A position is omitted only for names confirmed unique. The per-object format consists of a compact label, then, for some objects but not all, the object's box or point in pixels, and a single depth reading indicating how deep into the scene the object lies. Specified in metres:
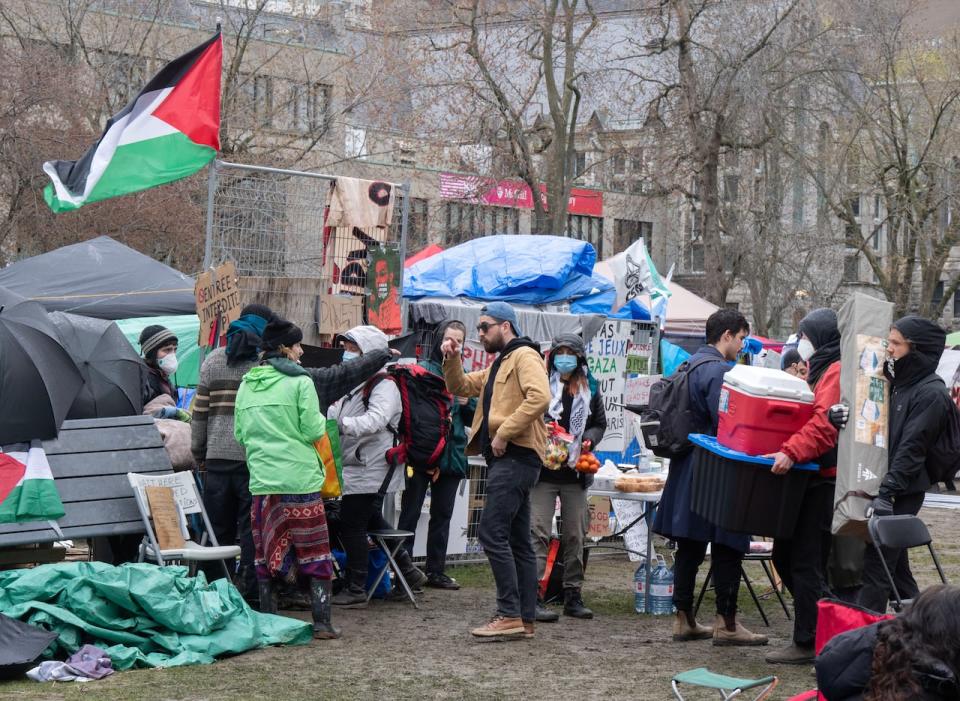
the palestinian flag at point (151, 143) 10.30
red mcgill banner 30.80
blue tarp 12.91
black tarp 14.99
